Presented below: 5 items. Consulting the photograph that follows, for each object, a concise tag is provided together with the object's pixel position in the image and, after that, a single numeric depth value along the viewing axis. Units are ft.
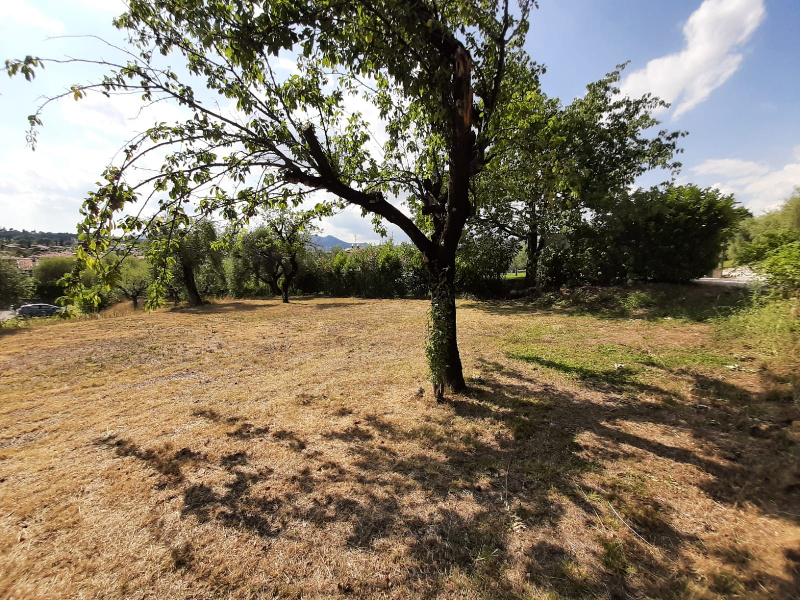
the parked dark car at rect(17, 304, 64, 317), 87.61
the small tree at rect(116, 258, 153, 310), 65.00
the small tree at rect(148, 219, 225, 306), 56.54
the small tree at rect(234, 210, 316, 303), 59.32
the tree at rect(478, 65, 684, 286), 39.52
